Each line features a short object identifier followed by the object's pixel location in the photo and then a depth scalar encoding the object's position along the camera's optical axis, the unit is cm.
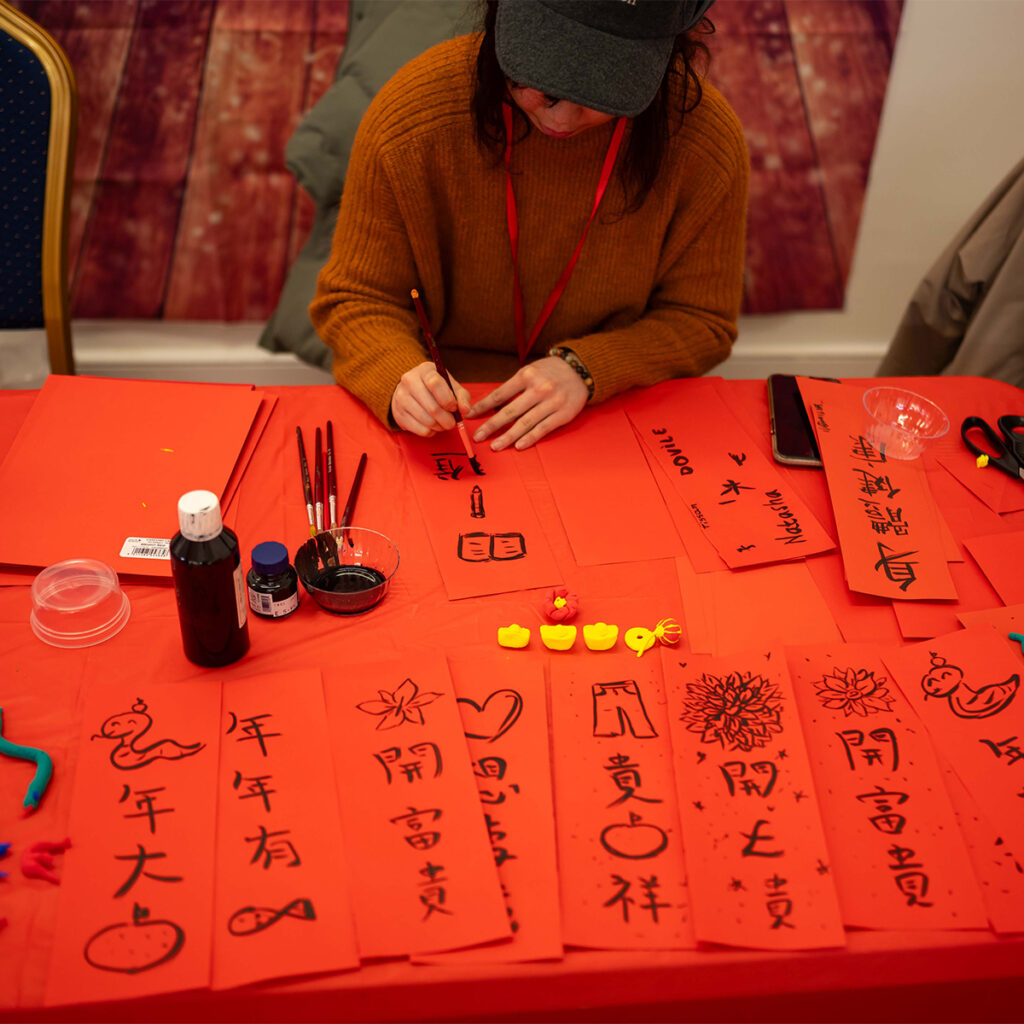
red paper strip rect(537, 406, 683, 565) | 103
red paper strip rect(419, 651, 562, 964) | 67
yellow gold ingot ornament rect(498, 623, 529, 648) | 89
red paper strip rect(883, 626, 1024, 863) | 79
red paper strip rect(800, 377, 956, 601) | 100
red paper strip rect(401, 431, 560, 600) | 98
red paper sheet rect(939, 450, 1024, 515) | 114
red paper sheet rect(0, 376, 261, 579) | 97
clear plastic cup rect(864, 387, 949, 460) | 121
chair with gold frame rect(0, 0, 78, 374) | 140
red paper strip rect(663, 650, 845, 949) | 68
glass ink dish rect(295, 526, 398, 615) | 92
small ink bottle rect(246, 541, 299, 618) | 87
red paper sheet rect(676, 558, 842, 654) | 92
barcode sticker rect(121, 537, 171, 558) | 96
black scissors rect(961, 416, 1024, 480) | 119
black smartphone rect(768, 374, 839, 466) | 118
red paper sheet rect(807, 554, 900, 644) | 95
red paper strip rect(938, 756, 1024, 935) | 70
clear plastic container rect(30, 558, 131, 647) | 87
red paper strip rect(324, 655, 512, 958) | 66
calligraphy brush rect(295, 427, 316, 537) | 102
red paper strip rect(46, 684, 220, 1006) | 63
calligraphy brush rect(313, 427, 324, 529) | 102
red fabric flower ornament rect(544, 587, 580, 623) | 92
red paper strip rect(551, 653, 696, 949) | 68
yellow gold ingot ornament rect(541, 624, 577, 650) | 89
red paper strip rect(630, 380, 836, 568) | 104
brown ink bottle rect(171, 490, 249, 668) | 74
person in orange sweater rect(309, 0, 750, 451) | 119
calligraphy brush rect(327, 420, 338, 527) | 103
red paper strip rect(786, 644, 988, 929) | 71
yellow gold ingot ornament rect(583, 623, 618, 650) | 90
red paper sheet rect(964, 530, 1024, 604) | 101
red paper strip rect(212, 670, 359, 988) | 64
